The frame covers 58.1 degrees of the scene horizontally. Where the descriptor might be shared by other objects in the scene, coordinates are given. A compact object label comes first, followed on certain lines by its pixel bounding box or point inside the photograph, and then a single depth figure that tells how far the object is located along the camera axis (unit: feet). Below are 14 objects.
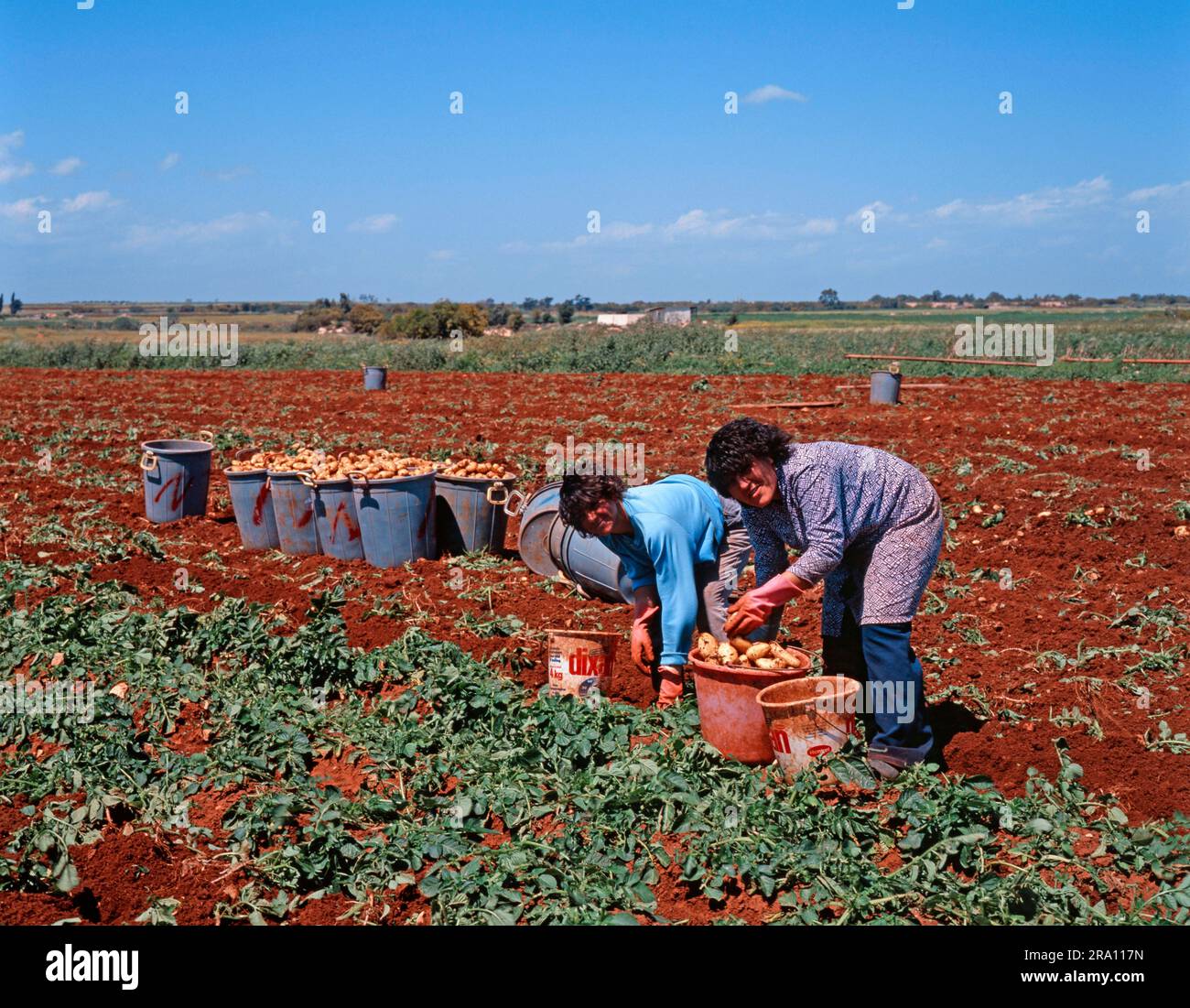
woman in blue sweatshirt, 14.38
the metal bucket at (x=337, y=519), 25.43
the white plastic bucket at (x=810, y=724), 13.19
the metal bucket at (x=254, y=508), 27.02
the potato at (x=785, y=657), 14.08
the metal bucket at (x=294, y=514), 25.96
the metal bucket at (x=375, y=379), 73.77
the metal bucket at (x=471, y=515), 25.57
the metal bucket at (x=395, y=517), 24.76
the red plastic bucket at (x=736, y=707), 13.66
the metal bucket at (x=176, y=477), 29.94
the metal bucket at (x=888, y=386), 59.67
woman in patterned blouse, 12.85
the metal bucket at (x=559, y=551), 22.43
